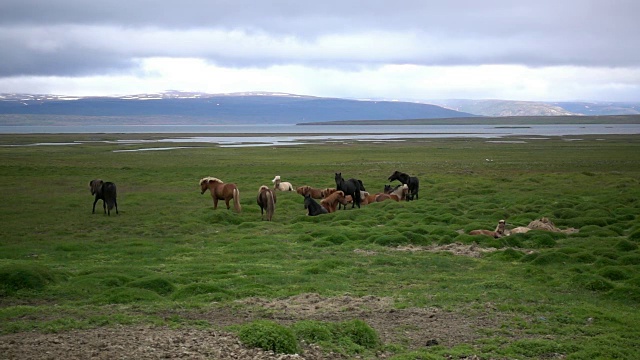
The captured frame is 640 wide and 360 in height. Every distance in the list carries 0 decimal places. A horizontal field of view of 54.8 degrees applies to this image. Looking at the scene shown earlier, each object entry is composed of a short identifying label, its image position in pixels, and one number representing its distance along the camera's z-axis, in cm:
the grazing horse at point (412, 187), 3095
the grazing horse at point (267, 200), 2431
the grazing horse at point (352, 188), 2859
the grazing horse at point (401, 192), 3025
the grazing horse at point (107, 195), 2562
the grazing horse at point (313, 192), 3097
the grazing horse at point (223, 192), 2633
